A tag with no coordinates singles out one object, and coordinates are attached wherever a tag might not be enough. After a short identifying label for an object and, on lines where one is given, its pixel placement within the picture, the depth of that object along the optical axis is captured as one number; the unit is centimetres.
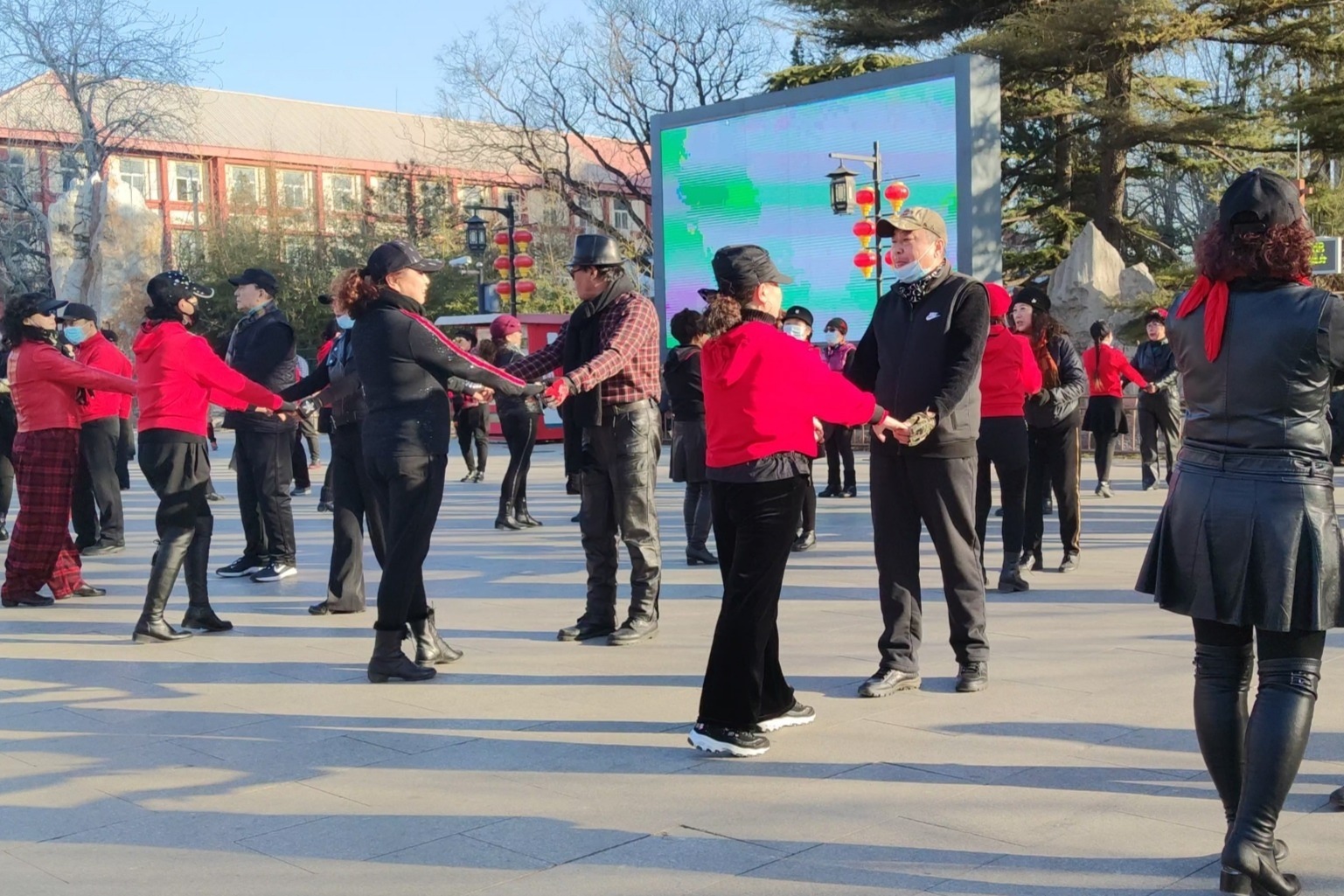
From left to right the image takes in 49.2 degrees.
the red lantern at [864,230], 2122
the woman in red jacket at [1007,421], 838
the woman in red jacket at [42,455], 896
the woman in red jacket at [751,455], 507
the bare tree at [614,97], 4250
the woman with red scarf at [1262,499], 365
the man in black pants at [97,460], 1125
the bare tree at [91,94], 3416
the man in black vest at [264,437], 944
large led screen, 2111
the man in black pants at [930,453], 588
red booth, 2709
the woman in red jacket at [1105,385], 1350
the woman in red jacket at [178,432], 750
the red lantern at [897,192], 2084
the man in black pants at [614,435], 712
